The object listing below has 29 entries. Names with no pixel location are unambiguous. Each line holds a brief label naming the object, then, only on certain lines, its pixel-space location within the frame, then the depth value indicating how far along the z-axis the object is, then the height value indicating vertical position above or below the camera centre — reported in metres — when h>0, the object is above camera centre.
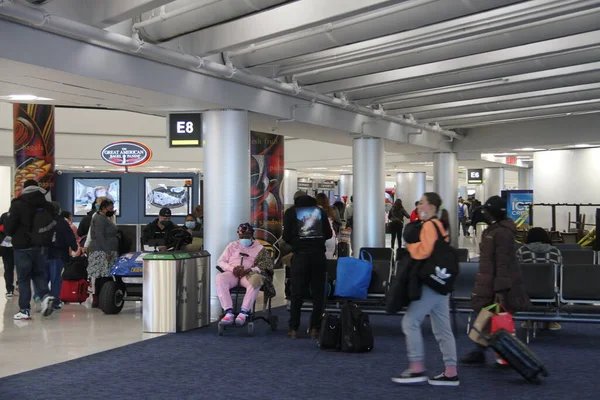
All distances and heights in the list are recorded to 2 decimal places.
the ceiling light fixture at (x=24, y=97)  10.22 +1.41
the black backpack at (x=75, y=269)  11.72 -1.00
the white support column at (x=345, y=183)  44.72 +1.14
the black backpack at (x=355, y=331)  7.88 -1.29
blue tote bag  8.98 -0.86
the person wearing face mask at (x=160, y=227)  11.70 -0.37
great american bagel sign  19.30 +1.23
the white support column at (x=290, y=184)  37.59 +0.92
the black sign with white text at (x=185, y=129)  11.32 +1.07
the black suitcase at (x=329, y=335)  8.06 -1.36
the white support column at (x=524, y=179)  40.29 +1.29
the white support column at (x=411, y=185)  40.44 +0.96
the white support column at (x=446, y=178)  20.88 +0.68
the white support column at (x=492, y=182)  38.12 +1.06
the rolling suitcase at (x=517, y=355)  6.37 -1.25
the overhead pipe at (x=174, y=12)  8.09 +2.02
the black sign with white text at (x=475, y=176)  39.69 +1.40
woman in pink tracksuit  9.21 -0.83
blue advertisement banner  23.59 +0.05
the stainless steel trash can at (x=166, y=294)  9.27 -1.08
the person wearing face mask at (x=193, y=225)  13.16 -0.39
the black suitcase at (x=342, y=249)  16.16 -0.95
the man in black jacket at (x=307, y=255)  8.73 -0.58
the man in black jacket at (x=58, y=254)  11.31 -0.75
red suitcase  11.73 -1.31
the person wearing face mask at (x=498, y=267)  6.78 -0.55
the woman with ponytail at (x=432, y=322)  6.27 -0.97
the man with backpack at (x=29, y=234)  10.10 -0.41
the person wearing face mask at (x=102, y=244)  11.37 -0.61
